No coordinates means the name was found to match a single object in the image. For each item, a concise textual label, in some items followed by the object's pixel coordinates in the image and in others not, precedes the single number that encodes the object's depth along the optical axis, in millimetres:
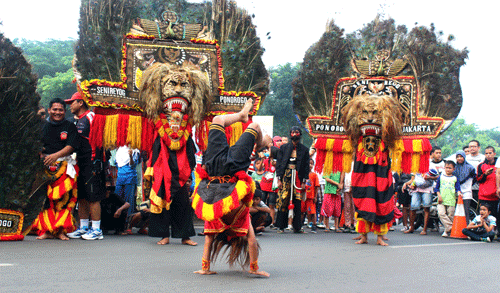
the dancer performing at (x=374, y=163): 7824
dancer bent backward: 4727
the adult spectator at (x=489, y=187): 9617
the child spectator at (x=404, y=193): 11351
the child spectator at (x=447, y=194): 10047
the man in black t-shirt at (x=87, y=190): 7480
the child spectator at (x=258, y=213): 8508
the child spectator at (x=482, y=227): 9156
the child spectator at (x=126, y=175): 8977
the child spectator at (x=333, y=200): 10547
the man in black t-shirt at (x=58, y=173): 7246
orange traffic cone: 9734
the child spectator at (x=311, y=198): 10453
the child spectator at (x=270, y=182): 10219
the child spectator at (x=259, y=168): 11000
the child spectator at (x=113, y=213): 8414
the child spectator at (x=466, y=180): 9953
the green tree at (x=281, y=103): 38000
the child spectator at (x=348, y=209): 10445
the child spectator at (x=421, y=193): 10672
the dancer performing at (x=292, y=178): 9781
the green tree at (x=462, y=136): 64081
